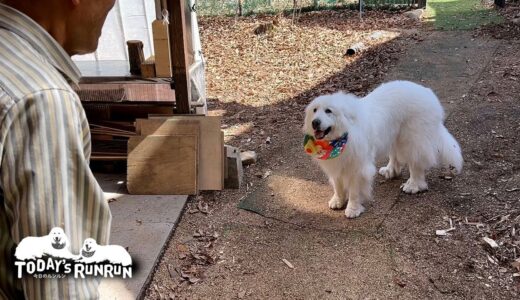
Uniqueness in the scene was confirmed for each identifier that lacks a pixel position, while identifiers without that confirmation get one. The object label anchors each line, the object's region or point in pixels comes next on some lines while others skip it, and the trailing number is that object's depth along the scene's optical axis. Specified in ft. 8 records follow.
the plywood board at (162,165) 14.74
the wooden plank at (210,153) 14.89
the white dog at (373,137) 12.48
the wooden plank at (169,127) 14.83
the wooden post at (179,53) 14.48
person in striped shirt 2.61
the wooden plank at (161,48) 14.87
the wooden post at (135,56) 15.87
